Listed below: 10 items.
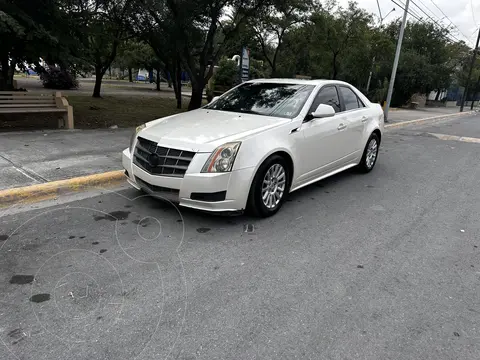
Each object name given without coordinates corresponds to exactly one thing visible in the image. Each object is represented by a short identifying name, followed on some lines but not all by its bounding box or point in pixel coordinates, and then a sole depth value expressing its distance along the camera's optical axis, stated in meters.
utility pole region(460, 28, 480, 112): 31.76
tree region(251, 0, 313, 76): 14.50
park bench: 7.82
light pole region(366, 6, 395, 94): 21.97
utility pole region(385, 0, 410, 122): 15.38
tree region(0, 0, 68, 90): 7.19
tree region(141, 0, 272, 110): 11.46
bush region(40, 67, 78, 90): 23.98
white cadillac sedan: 4.02
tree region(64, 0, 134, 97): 9.28
